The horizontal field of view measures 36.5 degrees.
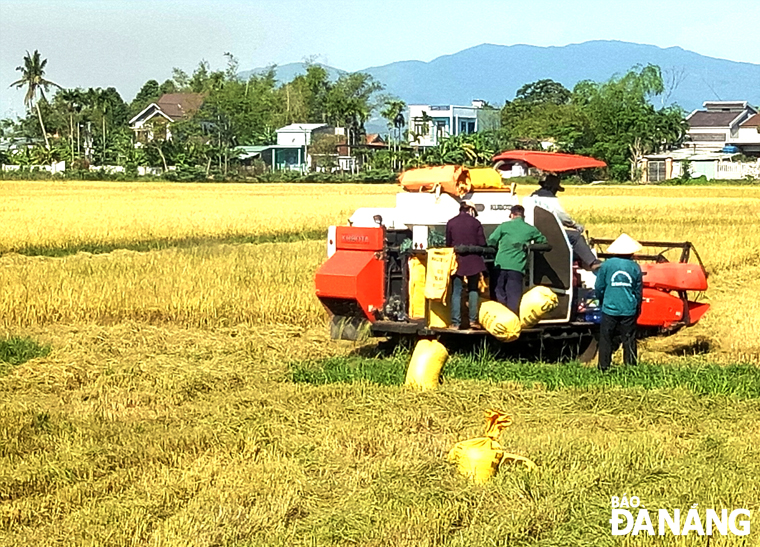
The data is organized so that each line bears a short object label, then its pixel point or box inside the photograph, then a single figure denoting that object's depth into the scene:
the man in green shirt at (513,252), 12.12
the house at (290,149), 104.44
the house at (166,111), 114.44
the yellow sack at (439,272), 11.77
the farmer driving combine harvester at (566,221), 12.98
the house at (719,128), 116.69
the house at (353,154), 99.88
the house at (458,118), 126.27
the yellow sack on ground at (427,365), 10.93
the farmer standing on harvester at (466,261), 12.11
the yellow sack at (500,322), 11.84
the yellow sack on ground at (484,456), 7.77
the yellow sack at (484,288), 12.40
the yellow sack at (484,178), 13.18
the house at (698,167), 91.25
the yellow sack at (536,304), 11.98
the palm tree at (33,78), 112.56
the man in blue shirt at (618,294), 11.92
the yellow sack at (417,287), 12.45
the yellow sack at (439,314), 12.21
